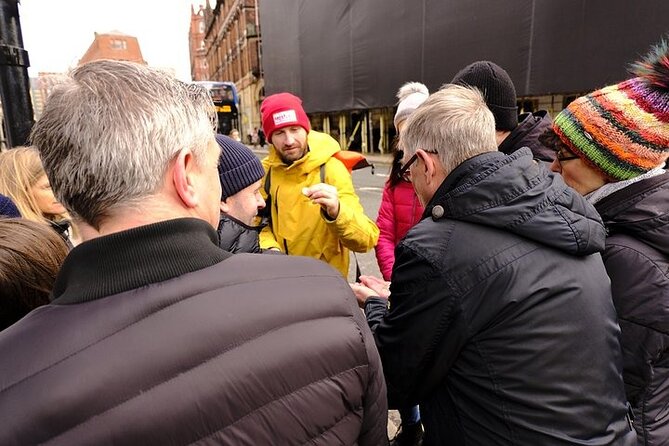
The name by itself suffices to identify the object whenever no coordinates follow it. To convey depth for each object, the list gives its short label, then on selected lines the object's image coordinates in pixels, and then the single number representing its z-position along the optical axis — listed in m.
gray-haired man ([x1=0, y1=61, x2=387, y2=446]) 0.70
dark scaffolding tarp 11.43
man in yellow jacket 2.64
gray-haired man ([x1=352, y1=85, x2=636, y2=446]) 1.18
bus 27.11
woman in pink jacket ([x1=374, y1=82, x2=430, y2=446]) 2.82
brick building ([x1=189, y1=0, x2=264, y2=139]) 41.78
